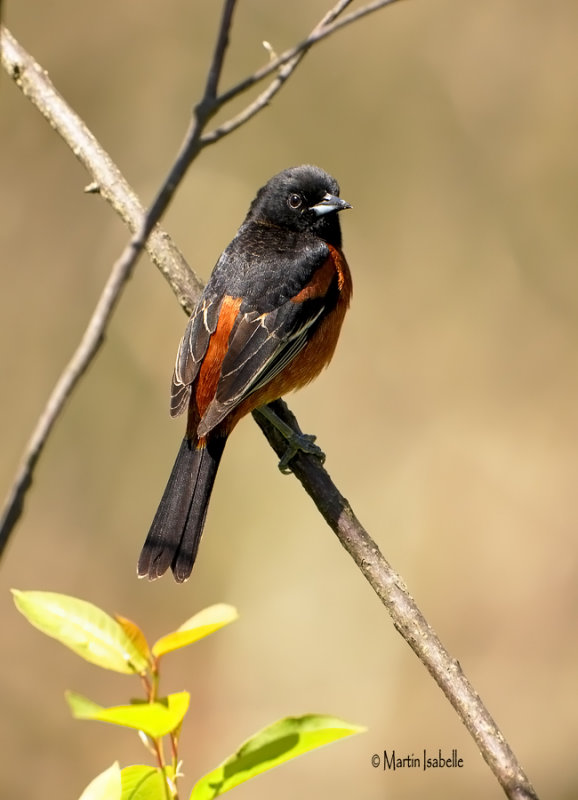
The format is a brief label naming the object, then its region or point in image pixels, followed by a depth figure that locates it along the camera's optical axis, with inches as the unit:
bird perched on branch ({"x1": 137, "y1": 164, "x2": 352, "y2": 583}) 279.1
